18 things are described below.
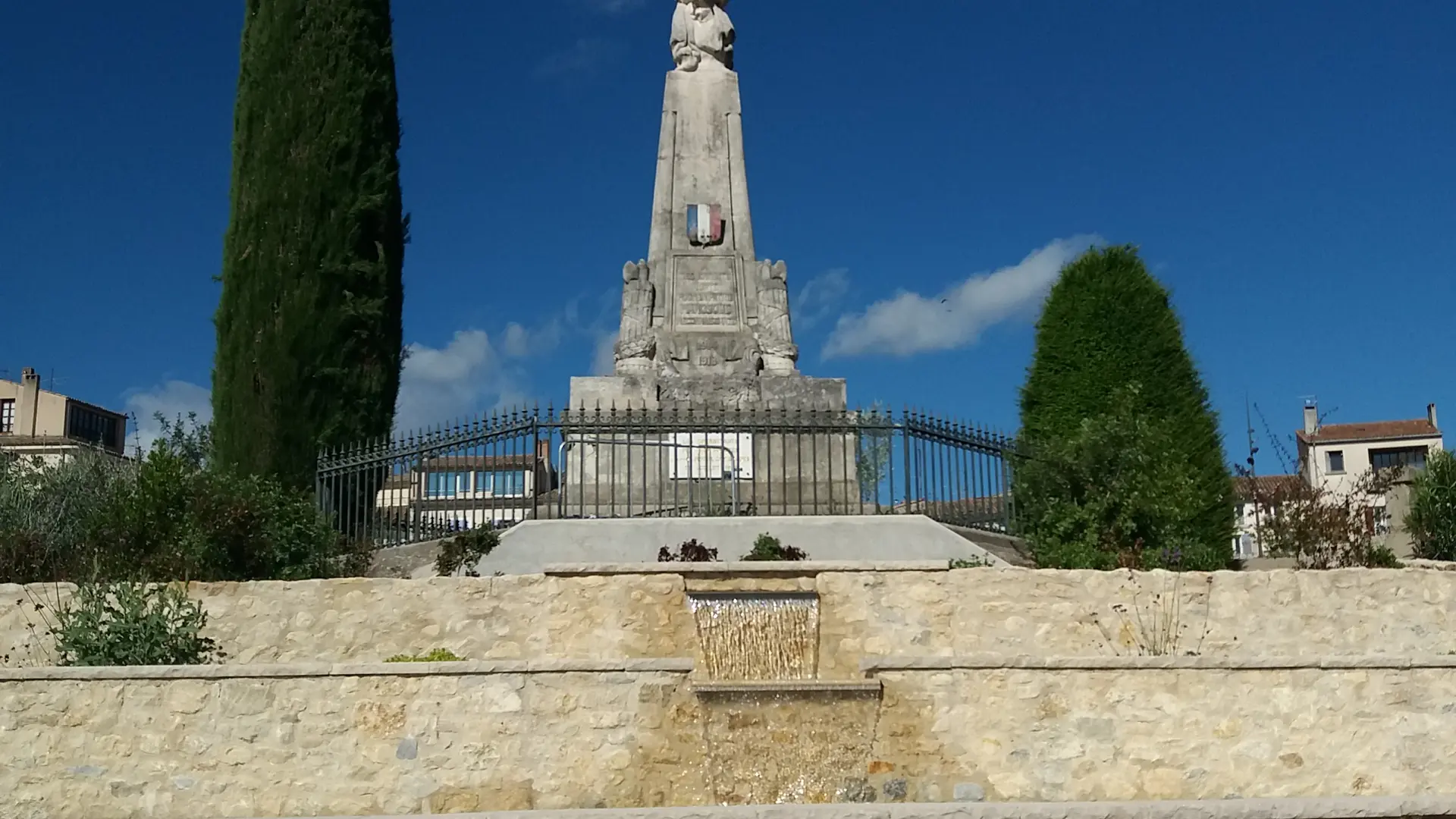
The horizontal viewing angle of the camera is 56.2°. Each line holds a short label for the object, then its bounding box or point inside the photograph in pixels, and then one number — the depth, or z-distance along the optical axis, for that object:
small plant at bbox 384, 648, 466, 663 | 10.71
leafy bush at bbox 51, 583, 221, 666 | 10.19
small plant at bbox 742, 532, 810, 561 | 14.05
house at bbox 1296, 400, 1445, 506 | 53.69
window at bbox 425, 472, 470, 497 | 16.72
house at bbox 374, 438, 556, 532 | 16.08
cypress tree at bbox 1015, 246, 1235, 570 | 15.09
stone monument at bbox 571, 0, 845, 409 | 18.00
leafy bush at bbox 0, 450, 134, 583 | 14.06
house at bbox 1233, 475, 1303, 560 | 18.16
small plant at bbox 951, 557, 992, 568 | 13.38
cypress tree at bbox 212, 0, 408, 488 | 19.72
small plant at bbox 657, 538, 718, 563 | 14.06
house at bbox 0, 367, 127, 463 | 53.38
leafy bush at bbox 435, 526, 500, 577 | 14.36
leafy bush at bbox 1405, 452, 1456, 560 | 17.42
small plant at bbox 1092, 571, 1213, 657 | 11.30
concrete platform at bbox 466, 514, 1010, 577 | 14.79
